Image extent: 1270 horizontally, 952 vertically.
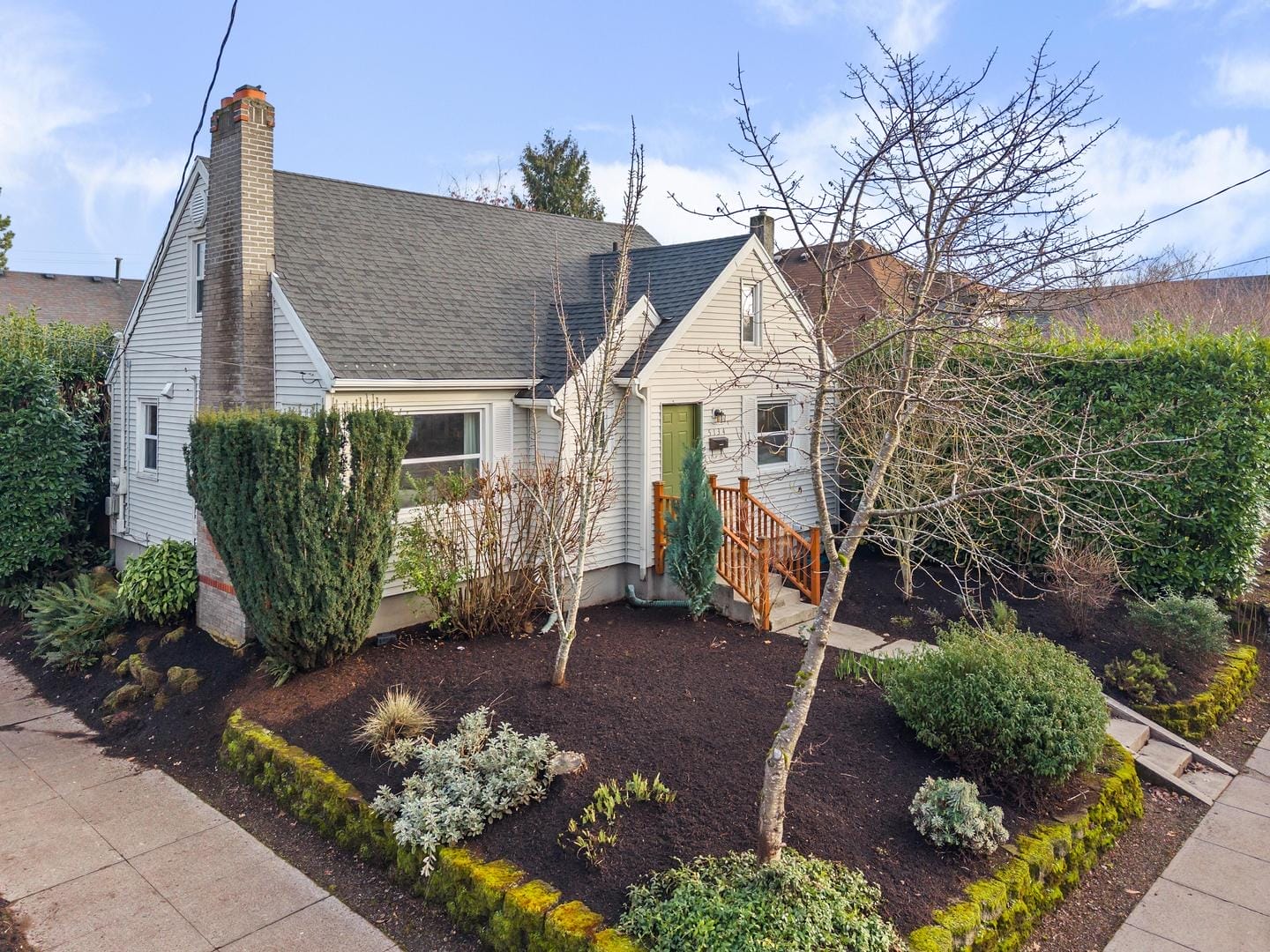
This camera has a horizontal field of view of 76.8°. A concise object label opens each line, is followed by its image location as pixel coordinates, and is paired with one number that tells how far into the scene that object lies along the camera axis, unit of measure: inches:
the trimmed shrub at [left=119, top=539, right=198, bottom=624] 390.0
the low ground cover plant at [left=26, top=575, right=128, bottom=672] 383.6
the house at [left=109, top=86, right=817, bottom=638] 372.5
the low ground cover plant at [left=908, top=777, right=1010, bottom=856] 198.4
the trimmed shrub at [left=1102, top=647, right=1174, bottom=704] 311.0
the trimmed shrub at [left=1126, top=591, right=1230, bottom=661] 328.8
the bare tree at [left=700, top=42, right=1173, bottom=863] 179.8
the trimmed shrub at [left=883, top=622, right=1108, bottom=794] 226.5
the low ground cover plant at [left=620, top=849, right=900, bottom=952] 162.1
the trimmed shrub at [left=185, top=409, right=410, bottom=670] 285.3
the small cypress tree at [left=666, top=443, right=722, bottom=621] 383.6
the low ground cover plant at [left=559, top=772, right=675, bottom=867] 197.9
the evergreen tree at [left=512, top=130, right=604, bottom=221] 1053.2
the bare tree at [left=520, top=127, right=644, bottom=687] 284.5
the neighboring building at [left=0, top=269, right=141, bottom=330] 893.8
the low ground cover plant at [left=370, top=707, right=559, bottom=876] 209.0
